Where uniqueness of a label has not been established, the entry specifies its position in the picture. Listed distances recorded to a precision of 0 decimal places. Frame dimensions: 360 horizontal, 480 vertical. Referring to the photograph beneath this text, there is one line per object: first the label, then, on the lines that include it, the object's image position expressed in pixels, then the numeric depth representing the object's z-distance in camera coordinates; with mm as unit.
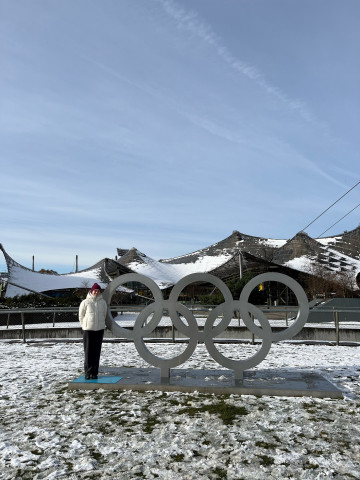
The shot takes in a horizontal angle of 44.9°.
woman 7387
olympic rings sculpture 7301
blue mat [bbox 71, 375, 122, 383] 7145
